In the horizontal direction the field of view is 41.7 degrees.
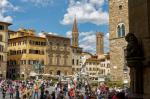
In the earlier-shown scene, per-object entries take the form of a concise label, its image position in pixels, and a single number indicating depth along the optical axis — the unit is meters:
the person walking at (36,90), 13.89
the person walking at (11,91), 15.07
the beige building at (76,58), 50.78
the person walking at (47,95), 10.69
